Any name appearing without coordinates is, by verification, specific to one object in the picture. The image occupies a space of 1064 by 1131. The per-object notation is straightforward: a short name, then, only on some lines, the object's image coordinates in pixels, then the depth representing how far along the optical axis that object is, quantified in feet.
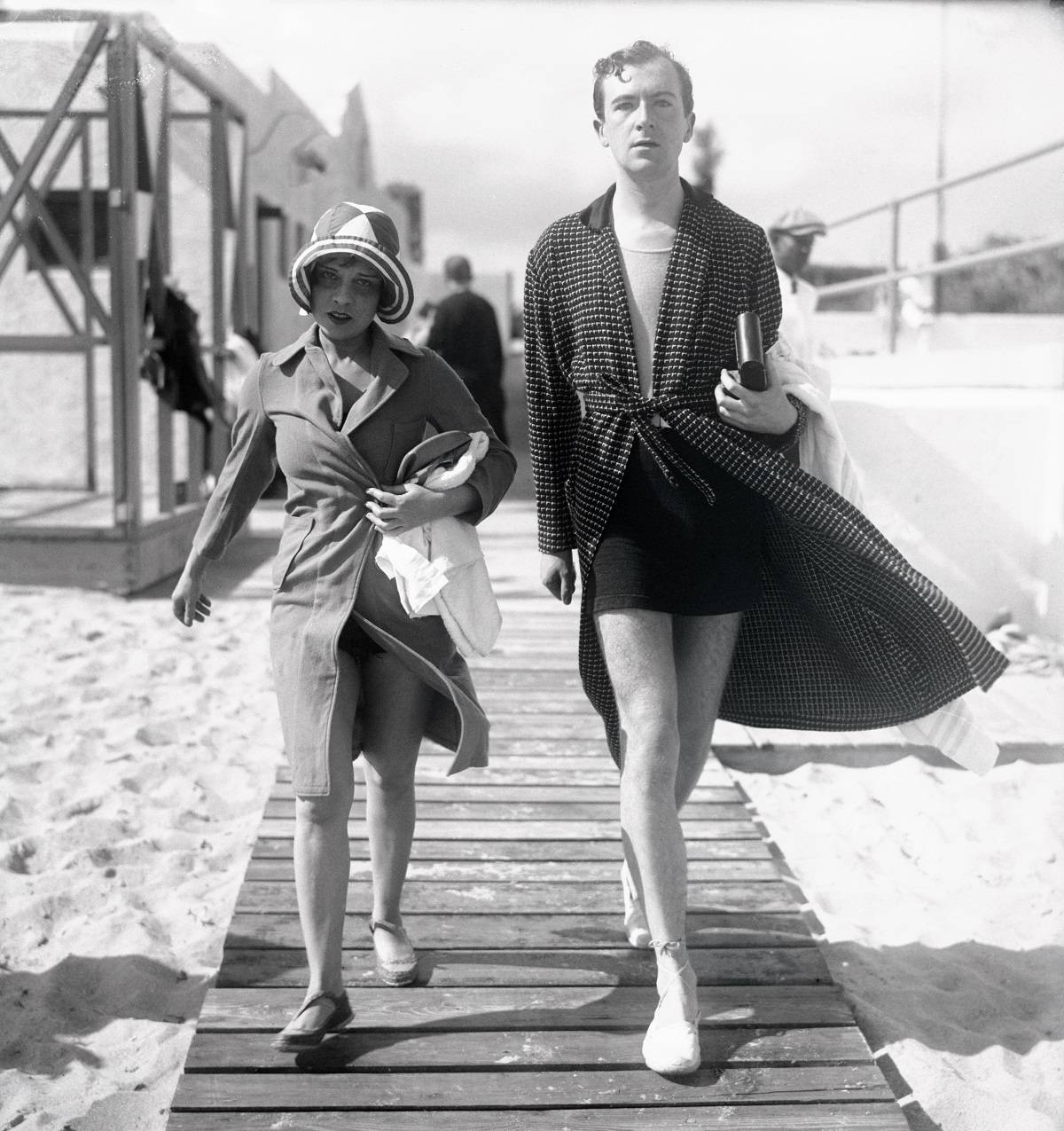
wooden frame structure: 22.34
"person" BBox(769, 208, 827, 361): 15.87
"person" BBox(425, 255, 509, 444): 27.91
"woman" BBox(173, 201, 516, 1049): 7.65
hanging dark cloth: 25.30
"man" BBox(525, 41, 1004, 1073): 7.88
